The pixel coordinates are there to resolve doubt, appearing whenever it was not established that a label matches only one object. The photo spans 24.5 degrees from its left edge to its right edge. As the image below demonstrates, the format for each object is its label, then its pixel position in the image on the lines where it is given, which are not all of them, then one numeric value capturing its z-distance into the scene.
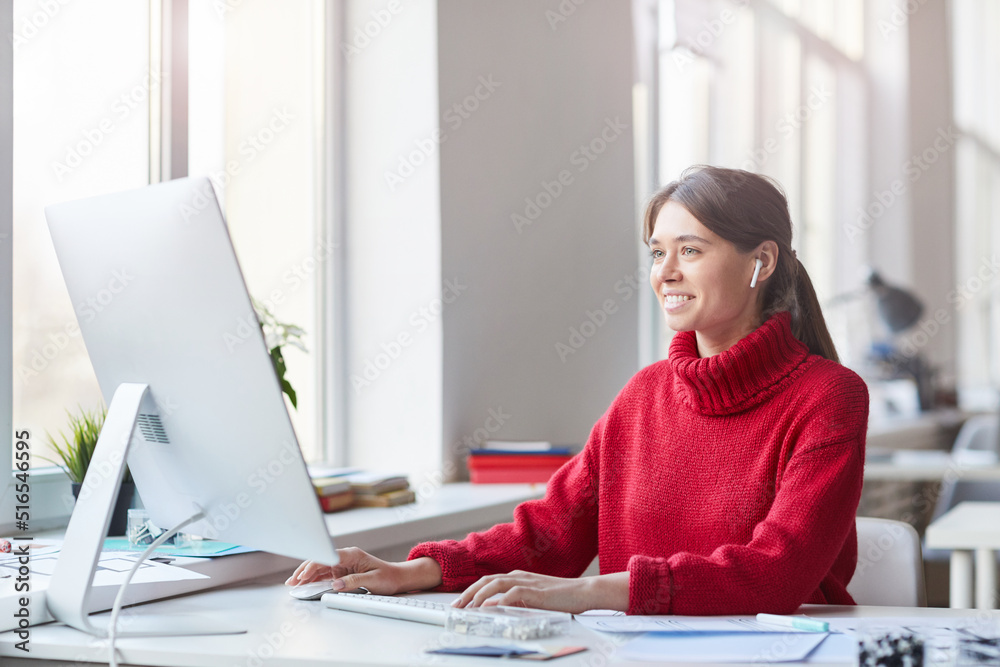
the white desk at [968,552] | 4.12
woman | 3.07
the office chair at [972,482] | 6.16
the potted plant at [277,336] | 3.86
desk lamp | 7.22
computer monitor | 2.85
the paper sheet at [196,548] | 3.38
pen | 2.98
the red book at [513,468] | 4.47
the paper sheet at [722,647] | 2.85
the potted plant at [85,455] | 3.54
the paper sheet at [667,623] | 2.98
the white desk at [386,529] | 3.12
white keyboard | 3.03
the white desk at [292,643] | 2.88
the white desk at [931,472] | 6.12
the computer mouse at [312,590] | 3.19
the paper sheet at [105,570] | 3.16
